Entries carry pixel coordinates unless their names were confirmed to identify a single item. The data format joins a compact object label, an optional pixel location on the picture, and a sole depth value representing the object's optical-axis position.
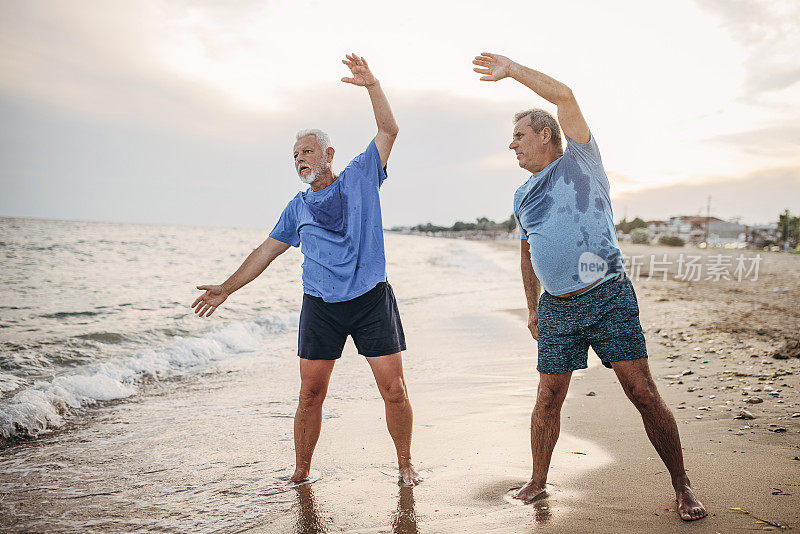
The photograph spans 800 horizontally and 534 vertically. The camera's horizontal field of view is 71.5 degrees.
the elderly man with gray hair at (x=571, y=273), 2.75
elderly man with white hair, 3.32
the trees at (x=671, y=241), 54.12
